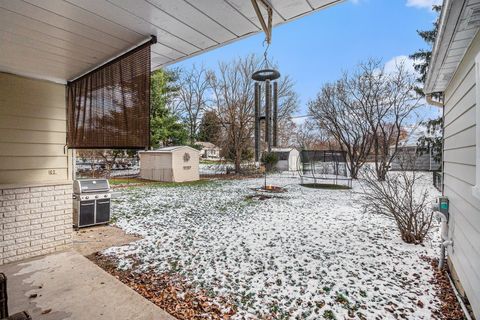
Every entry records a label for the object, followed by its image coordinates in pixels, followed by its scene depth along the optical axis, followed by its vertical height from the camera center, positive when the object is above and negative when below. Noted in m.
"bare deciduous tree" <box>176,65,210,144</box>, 18.20 +4.61
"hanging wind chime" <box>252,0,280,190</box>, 3.37 +0.82
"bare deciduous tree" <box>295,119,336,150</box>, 18.58 +1.39
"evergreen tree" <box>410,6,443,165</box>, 10.73 +1.53
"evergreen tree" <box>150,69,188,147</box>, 15.57 +2.70
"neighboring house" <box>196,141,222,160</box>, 29.57 +0.13
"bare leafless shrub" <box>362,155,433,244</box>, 3.64 -0.91
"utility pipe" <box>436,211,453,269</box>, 2.81 -0.95
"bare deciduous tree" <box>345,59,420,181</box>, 10.45 +2.53
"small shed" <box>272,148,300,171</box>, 18.06 -0.23
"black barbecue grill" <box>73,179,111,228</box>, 4.19 -0.82
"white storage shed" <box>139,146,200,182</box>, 11.06 -0.40
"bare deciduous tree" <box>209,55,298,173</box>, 13.85 +3.23
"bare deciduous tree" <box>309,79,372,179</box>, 11.34 +1.69
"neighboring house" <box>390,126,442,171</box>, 11.84 +0.11
